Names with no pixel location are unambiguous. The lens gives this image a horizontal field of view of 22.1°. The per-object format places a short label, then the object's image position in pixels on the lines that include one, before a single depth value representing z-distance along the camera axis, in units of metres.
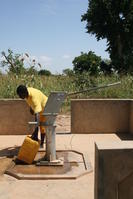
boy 6.00
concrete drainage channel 5.22
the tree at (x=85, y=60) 33.41
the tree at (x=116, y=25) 26.66
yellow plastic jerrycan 5.85
